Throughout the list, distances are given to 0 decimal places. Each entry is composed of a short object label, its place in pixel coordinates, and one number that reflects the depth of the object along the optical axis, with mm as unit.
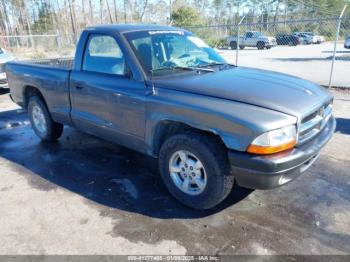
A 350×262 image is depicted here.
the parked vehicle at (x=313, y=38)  39188
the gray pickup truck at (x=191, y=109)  2816
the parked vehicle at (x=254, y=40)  31762
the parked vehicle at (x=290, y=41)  35988
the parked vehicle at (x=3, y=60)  9686
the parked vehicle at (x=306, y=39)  38088
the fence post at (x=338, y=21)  8257
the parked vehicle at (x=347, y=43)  29000
